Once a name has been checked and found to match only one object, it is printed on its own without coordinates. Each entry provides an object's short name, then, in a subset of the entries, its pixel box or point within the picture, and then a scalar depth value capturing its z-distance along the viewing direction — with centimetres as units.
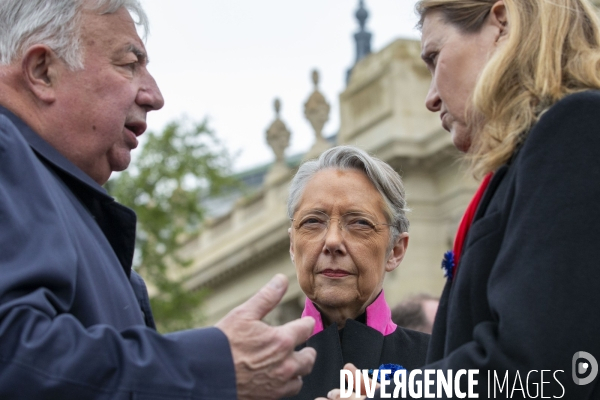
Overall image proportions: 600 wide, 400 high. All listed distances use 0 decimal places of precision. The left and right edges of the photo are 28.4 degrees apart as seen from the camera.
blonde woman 279
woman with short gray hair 453
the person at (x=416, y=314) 709
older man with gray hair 297
